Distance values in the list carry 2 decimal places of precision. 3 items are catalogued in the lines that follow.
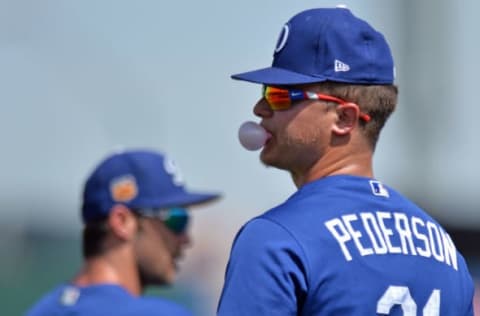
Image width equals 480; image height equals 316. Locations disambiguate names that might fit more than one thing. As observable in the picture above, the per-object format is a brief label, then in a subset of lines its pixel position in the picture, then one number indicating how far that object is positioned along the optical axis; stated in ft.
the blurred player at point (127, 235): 35.61
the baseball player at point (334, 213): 27.96
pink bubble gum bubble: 29.96
